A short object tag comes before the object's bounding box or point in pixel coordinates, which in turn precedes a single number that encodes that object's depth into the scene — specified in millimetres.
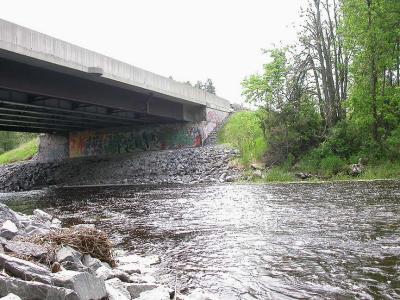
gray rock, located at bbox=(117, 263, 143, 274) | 6167
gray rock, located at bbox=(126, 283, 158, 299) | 4954
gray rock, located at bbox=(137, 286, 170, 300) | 4797
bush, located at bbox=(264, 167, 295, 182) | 23525
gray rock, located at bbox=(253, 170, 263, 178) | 25109
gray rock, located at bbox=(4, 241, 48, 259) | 4977
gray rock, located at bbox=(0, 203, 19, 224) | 7774
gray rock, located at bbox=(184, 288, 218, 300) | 5113
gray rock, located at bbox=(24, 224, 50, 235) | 7270
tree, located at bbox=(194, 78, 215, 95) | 94688
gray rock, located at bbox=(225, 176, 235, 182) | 25794
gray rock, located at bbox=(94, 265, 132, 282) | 5297
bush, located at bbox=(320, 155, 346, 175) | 23016
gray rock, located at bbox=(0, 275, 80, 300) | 3654
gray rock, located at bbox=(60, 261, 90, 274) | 5152
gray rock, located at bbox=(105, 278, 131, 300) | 4520
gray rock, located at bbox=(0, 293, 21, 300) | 3333
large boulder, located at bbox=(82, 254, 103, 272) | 5687
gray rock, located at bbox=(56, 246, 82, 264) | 5263
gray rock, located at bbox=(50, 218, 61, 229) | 11188
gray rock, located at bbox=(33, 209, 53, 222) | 11211
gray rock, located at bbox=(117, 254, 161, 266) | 6945
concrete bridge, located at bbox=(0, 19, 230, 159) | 20406
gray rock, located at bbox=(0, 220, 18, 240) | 6414
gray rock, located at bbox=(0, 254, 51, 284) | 4051
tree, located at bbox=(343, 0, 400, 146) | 22656
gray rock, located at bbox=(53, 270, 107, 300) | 4020
